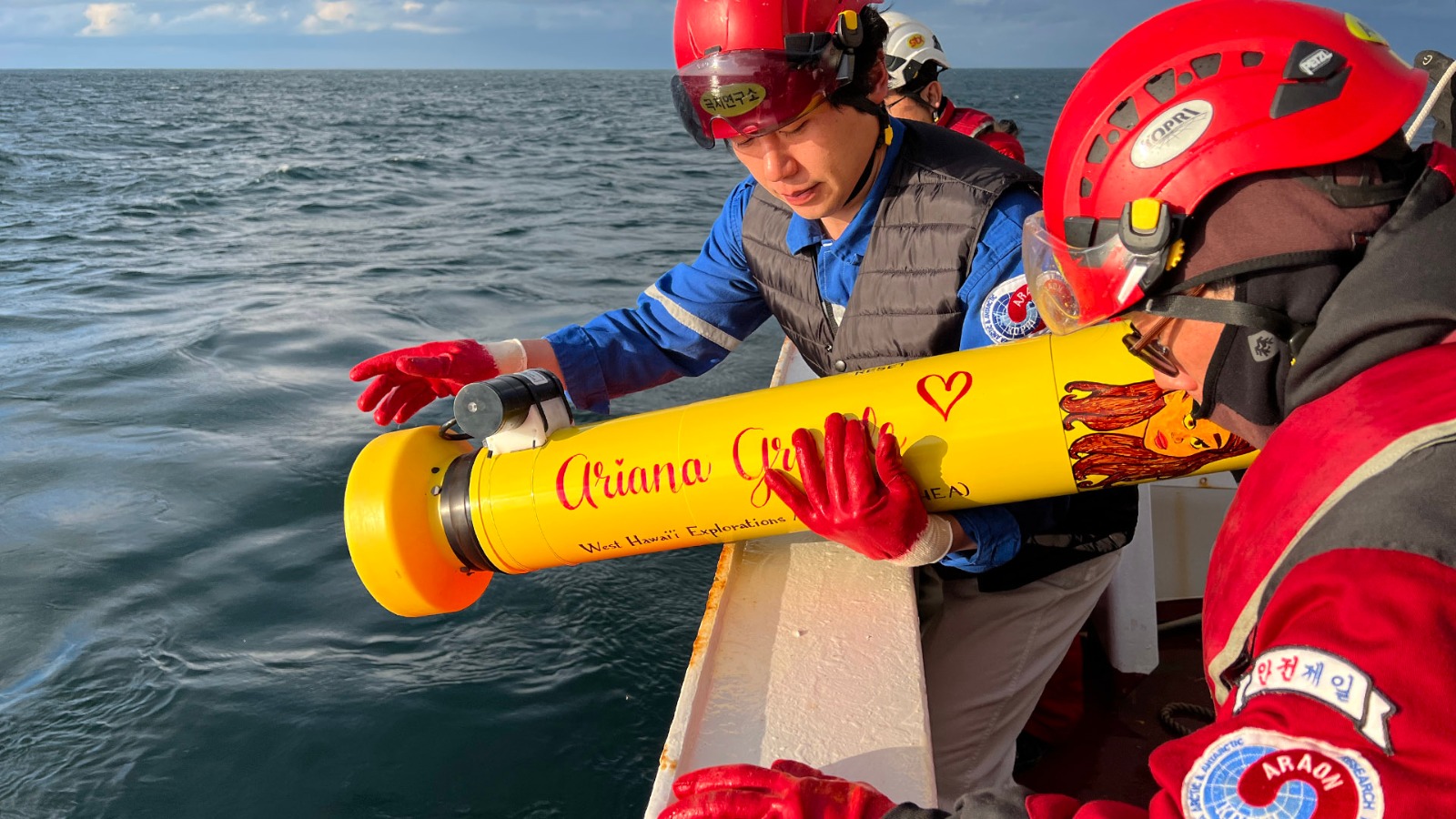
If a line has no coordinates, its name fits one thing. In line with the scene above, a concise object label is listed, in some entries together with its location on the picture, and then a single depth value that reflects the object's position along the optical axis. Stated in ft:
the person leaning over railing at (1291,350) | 3.22
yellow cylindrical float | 6.54
